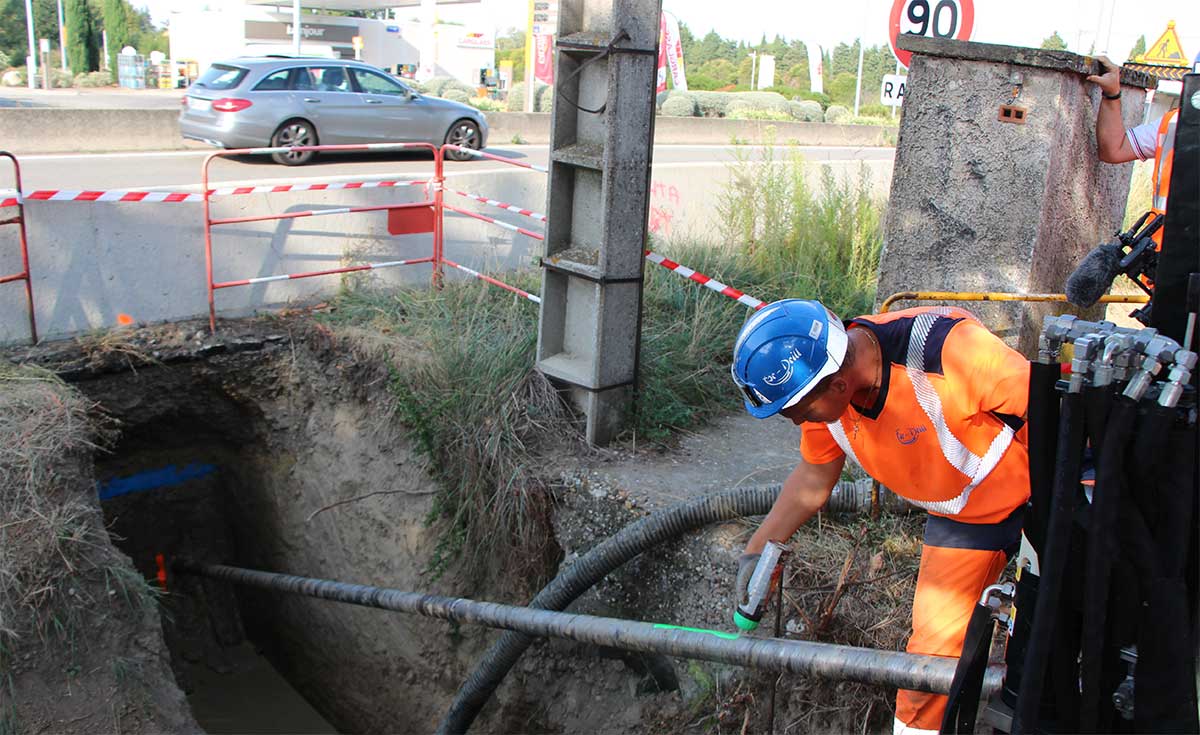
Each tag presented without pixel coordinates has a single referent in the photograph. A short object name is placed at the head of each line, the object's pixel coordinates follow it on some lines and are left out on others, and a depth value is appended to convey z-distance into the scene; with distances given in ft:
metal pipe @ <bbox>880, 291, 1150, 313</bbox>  13.47
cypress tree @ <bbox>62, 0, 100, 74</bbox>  151.23
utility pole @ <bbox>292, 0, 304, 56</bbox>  86.33
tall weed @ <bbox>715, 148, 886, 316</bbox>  25.11
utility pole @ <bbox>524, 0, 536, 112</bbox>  79.97
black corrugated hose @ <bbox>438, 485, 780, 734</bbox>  15.49
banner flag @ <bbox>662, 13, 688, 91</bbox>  59.26
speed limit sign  23.59
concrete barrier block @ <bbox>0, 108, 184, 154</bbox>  48.01
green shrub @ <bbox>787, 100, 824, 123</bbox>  106.05
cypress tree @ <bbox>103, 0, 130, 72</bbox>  160.97
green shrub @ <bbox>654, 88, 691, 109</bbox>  102.98
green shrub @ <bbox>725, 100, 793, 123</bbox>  98.32
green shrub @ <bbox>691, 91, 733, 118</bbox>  105.08
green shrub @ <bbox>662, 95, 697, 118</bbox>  99.14
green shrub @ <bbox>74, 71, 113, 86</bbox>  135.33
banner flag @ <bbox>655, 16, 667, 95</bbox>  51.25
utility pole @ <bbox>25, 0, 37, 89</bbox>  114.32
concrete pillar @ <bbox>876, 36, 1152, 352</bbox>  13.96
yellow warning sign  43.39
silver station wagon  45.16
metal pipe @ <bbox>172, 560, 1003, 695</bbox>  9.53
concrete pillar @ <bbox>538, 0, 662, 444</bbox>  17.53
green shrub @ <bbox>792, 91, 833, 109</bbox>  128.69
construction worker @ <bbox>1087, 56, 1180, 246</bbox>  14.34
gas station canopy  139.54
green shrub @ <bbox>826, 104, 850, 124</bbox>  106.98
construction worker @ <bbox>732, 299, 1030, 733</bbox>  9.12
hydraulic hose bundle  6.58
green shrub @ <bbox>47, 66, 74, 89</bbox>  133.49
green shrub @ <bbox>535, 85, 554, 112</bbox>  99.70
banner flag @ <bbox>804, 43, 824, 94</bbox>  85.85
